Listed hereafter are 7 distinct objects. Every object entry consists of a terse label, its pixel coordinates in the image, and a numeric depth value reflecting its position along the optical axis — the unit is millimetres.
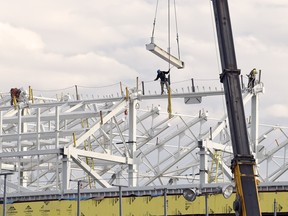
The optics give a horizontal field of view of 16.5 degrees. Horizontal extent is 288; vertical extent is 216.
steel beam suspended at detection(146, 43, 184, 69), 75188
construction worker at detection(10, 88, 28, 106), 98562
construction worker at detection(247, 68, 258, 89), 96250
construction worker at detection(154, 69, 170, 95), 92288
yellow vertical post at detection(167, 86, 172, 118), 93569
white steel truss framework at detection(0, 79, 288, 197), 89750
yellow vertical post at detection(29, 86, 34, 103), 101062
